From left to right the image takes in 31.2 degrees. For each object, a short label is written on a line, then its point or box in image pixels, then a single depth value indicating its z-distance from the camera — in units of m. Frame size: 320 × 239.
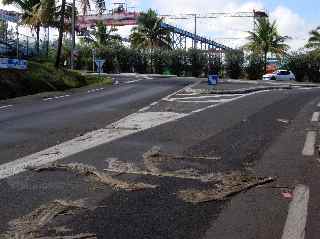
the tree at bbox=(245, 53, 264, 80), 59.94
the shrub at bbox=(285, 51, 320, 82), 58.38
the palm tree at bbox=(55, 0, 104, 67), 36.22
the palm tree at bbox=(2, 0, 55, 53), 39.84
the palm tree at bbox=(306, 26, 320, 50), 62.31
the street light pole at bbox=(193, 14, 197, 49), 87.93
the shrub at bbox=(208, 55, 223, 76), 60.19
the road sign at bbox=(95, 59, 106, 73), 39.09
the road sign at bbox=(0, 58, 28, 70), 27.10
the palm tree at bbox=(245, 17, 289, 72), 66.06
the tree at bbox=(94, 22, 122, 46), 70.81
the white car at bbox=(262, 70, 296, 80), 56.10
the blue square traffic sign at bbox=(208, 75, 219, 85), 32.34
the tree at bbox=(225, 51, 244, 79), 59.88
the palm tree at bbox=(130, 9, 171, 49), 70.38
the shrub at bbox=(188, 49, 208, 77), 60.50
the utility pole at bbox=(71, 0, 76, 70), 43.75
